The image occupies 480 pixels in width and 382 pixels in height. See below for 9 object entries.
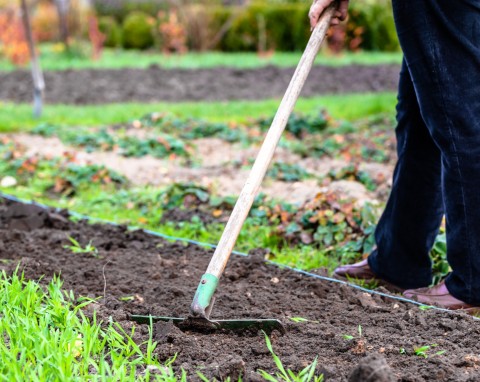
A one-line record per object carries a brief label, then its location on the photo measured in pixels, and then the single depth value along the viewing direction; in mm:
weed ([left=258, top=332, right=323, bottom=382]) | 2043
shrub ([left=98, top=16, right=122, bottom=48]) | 19453
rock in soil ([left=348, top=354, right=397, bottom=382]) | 1913
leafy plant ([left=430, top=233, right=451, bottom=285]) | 3434
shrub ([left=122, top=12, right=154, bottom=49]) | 19062
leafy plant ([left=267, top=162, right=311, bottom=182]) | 5184
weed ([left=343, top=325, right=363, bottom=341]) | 2473
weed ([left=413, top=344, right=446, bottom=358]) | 2342
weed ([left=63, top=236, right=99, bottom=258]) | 3592
